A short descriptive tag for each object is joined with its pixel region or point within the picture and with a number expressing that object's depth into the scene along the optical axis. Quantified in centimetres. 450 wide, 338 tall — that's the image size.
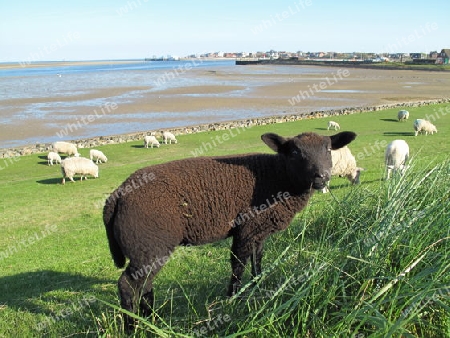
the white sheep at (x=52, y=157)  2197
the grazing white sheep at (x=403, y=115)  3011
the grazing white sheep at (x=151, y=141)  2479
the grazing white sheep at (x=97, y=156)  2169
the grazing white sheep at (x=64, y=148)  2366
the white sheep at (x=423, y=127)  2394
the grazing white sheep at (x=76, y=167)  1844
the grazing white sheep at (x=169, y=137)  2614
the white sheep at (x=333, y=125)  2792
